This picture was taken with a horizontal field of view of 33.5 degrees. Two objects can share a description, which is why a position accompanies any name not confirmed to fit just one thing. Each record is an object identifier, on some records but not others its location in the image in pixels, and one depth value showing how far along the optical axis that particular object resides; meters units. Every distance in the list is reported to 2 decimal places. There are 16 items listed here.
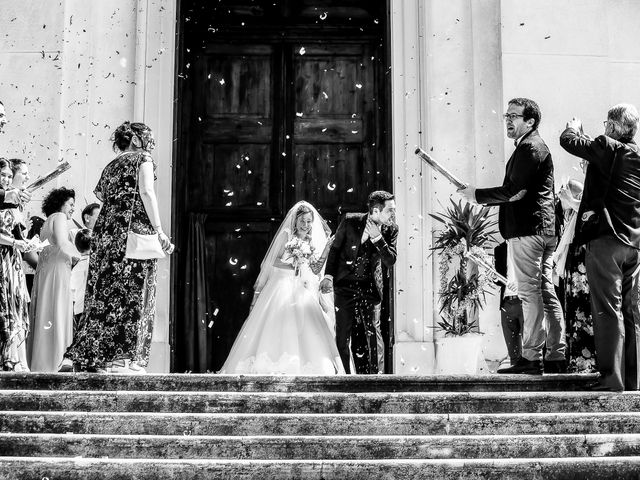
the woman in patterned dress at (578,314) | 7.71
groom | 9.25
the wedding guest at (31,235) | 10.41
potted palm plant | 10.28
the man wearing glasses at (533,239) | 7.54
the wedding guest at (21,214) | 8.80
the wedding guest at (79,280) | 10.04
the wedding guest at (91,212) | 10.25
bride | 10.12
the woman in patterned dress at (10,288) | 8.37
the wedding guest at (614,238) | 6.90
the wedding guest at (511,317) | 8.99
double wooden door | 12.25
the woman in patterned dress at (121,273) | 7.95
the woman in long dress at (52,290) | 9.78
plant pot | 10.23
